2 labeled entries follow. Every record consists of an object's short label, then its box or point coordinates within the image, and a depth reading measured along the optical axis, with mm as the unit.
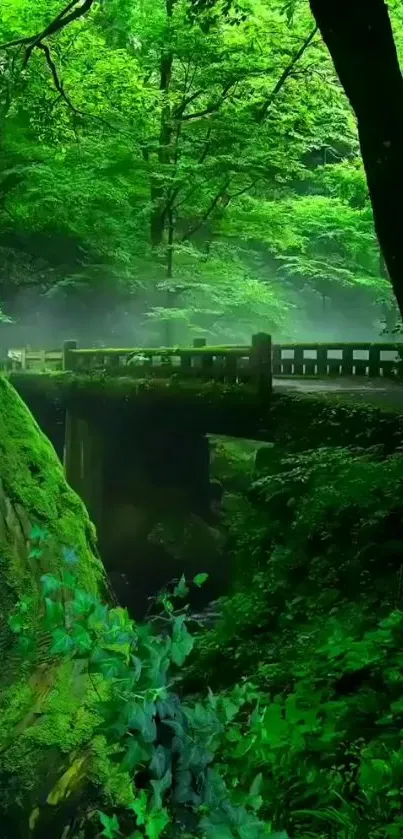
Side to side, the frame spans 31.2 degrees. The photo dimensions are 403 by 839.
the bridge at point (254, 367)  10578
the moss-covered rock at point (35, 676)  4176
